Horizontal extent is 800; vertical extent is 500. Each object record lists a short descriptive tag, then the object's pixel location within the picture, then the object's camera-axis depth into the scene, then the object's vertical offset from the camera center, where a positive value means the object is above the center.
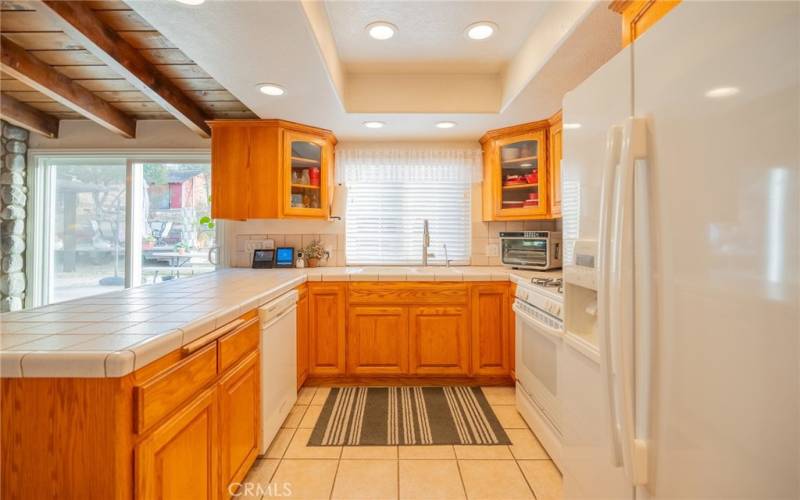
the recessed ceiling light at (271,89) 2.12 +1.06
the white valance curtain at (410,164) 3.20 +0.86
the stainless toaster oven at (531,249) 2.63 +0.05
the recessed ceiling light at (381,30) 1.93 +1.31
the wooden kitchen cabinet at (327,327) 2.59 -0.56
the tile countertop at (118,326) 0.83 -0.23
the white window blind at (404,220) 3.31 +0.34
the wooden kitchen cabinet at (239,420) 1.33 -0.72
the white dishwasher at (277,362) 1.72 -0.61
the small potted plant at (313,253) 3.16 +0.02
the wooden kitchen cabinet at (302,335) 2.41 -0.58
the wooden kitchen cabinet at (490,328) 2.60 -0.57
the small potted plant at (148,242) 3.12 +0.12
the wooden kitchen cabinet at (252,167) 2.73 +0.71
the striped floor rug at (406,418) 1.96 -1.05
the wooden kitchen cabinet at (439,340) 2.61 -0.66
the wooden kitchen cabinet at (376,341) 2.60 -0.67
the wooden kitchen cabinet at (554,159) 2.60 +0.76
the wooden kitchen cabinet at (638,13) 1.03 +0.79
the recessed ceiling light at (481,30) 1.95 +1.33
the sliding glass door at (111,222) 3.09 +0.30
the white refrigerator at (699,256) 0.51 +0.00
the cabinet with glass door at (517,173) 2.76 +0.71
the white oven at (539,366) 1.70 -0.63
